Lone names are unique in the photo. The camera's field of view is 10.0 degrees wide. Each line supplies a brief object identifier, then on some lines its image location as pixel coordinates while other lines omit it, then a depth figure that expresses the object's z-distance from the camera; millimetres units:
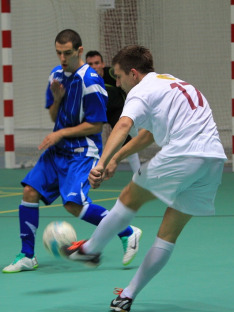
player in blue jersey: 8844
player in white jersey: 6604
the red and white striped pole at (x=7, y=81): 18314
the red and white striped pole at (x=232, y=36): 17375
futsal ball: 8191
